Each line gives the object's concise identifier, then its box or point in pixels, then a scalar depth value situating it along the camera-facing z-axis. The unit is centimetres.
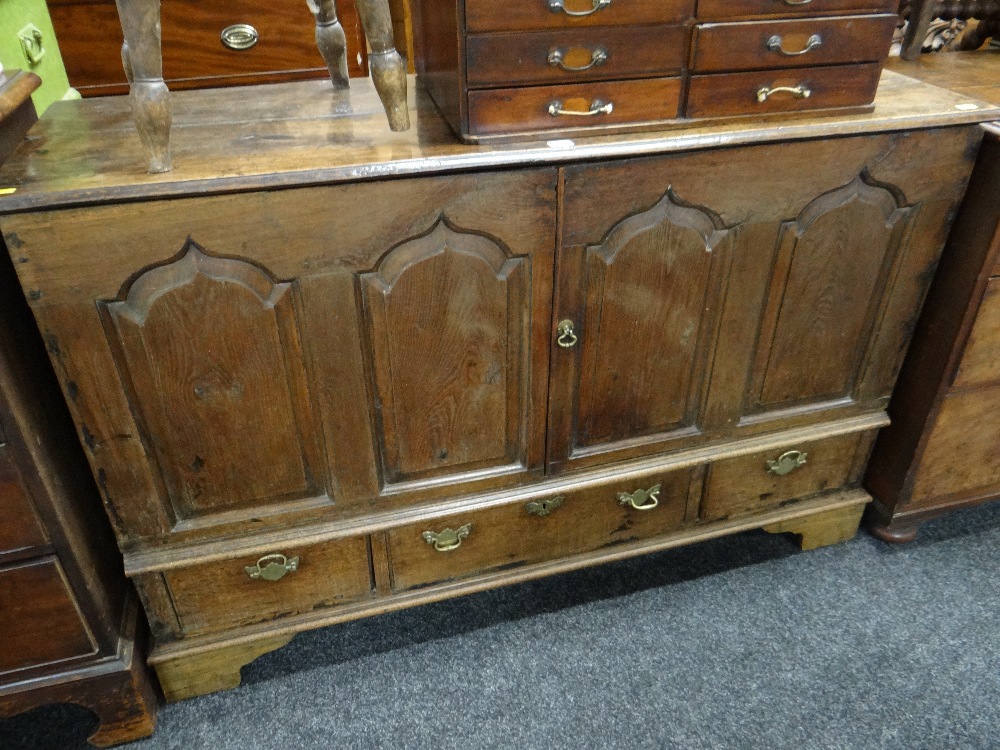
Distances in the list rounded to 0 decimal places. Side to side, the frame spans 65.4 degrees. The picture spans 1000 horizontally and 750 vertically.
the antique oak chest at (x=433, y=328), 112
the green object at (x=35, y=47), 166
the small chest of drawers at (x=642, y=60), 113
